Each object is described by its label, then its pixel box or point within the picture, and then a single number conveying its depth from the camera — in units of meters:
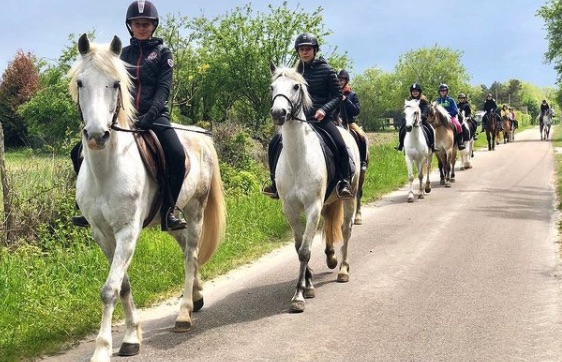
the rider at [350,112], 9.94
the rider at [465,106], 20.41
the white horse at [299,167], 5.72
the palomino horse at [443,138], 15.71
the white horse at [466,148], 19.42
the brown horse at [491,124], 27.25
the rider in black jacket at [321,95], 6.45
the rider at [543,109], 33.69
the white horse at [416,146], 13.38
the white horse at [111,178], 3.89
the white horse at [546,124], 34.75
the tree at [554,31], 36.91
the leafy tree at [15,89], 43.51
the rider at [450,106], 17.06
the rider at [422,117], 13.51
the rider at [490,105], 27.77
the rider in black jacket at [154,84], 4.90
